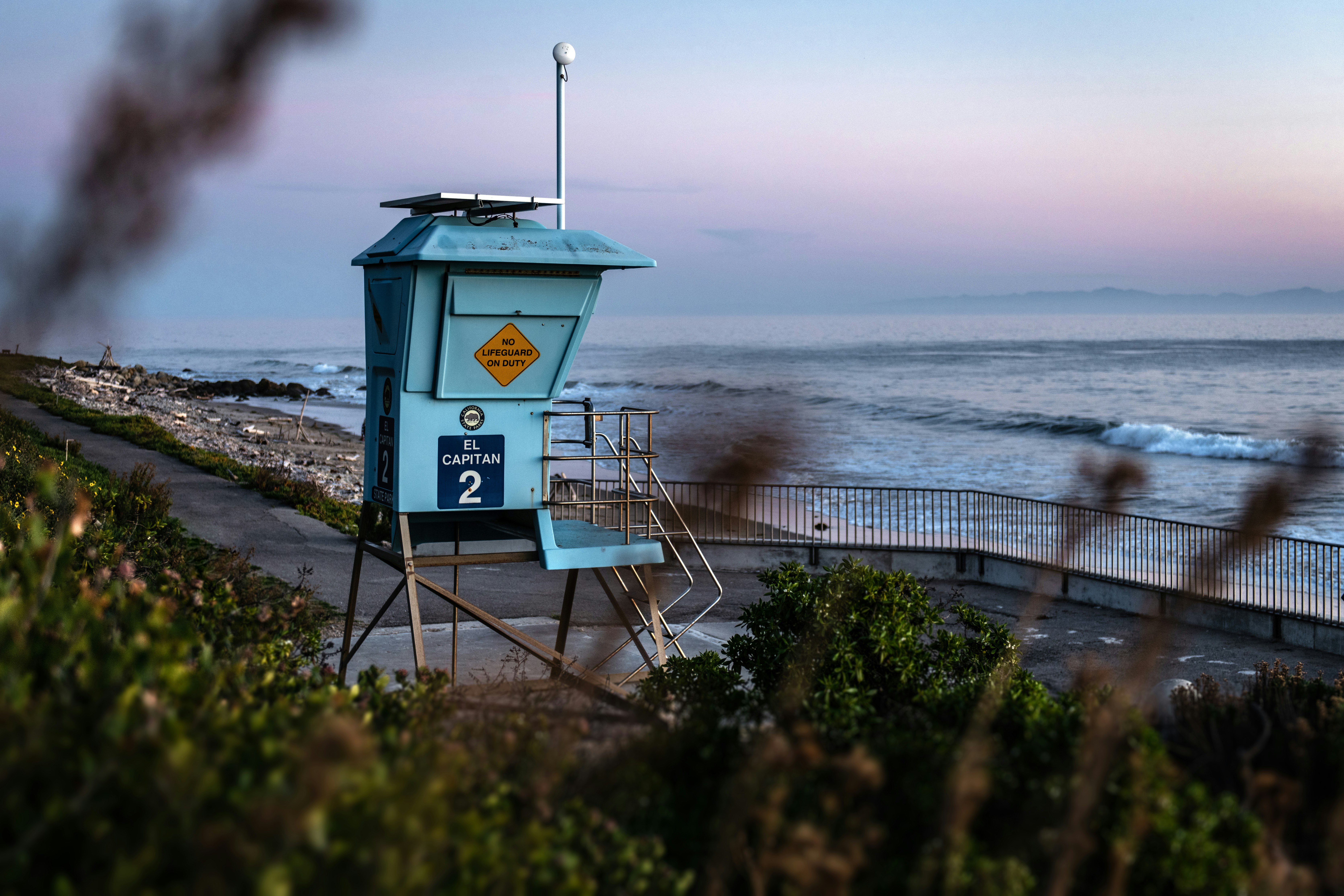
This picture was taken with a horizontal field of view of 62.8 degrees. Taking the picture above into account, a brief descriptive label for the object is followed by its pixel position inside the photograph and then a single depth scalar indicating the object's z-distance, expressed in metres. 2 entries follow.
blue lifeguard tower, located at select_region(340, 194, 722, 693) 9.20
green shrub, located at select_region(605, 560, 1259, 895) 3.27
